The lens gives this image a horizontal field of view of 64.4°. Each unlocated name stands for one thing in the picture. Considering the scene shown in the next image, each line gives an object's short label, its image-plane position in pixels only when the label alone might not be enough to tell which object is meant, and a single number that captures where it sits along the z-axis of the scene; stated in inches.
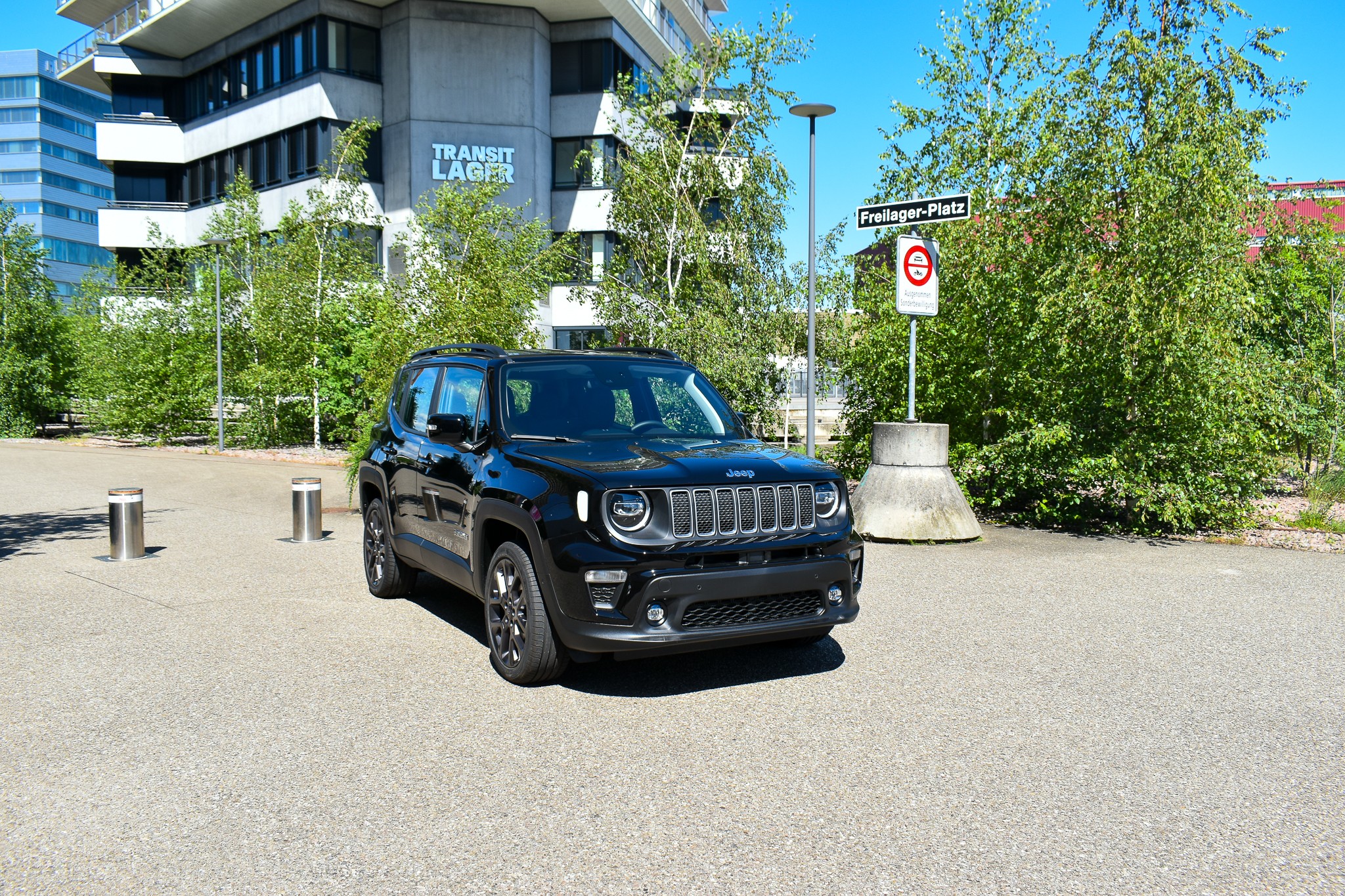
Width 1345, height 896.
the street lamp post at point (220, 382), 1067.9
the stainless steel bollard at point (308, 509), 436.1
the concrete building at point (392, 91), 1364.4
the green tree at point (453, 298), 579.5
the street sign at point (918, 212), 418.3
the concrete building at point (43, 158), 4148.6
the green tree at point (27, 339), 1269.7
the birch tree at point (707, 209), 743.1
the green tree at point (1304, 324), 479.8
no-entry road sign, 442.6
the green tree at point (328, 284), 1034.7
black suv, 202.8
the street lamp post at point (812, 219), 534.0
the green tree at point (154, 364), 1143.6
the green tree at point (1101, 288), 425.1
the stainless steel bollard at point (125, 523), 390.9
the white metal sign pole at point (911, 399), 440.1
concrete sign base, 429.4
